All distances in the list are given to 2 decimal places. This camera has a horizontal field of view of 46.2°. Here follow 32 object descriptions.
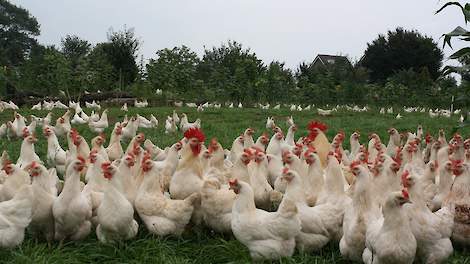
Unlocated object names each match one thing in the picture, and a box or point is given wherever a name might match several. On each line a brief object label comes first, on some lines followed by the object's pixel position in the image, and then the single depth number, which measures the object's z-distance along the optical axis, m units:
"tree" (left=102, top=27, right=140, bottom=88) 30.08
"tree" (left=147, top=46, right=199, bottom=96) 25.17
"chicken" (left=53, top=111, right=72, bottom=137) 12.09
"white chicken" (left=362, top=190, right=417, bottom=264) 4.07
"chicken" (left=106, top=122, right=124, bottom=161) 8.23
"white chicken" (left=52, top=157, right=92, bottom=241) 4.88
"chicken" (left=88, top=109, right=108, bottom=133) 13.41
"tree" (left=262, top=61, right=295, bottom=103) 26.56
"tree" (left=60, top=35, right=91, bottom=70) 44.12
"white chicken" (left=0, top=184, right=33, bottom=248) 4.59
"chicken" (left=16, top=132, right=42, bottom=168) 7.30
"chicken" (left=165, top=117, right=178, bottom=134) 13.49
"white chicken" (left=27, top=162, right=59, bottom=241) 4.98
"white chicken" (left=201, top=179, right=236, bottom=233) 5.23
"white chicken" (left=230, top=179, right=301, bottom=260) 4.52
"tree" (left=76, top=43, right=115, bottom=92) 25.46
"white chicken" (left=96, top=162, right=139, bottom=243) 4.91
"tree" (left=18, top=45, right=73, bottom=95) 25.06
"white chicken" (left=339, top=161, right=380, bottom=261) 4.48
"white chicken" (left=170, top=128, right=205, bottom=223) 5.71
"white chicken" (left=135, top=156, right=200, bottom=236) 5.14
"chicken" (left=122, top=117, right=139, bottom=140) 12.10
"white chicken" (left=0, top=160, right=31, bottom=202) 5.29
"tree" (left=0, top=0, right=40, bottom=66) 52.78
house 38.87
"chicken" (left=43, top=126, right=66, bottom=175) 8.36
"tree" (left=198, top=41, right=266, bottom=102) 25.81
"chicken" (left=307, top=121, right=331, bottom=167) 7.35
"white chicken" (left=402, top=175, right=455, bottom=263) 4.41
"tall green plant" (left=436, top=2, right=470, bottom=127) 4.80
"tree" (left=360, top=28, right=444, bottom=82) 43.59
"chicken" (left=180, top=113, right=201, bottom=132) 13.70
